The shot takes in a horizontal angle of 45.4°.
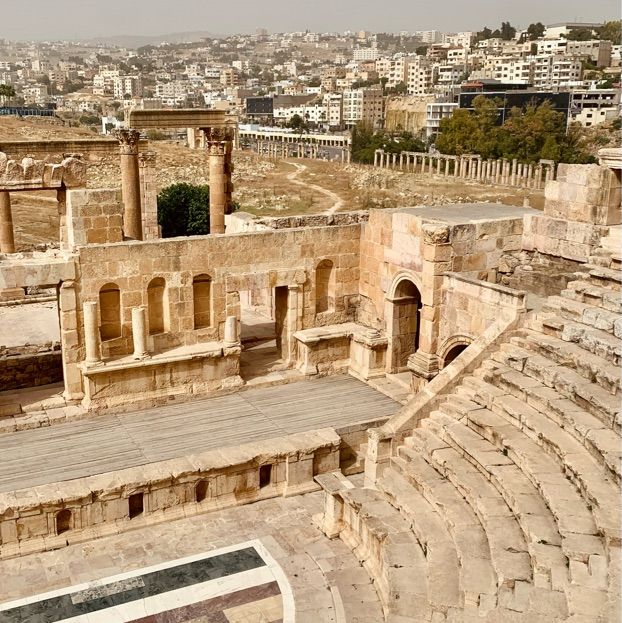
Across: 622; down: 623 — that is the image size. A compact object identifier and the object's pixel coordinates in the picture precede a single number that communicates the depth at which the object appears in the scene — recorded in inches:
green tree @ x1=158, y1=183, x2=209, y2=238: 1322.6
